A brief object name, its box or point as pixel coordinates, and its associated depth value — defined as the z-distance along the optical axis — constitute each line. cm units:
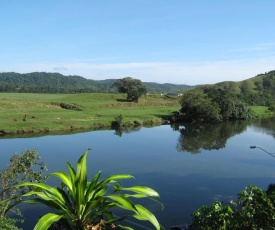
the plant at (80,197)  350
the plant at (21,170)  755
